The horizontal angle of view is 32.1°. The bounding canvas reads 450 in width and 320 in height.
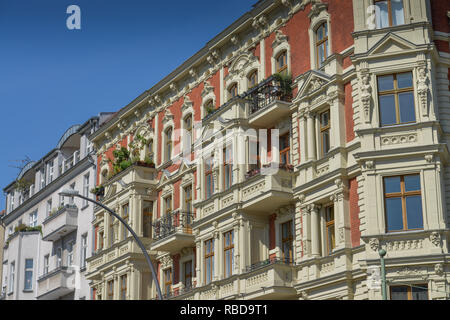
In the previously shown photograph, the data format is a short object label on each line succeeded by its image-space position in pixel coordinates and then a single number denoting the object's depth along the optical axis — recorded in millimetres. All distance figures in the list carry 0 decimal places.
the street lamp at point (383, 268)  20312
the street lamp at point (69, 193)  28027
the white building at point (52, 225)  46312
